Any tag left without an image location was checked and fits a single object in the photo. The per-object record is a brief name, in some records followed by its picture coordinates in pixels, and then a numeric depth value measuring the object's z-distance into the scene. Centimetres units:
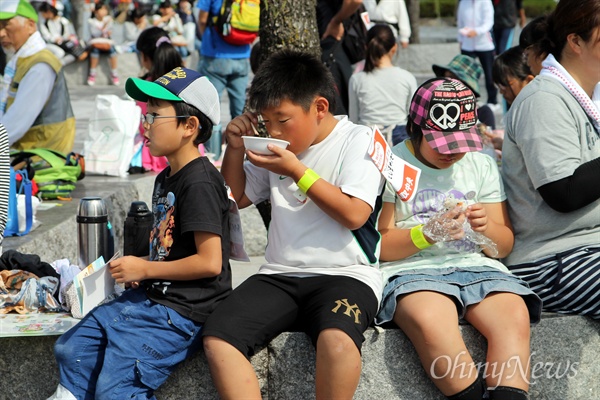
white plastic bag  696
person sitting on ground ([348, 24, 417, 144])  739
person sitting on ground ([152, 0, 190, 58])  1785
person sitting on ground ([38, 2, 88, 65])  1623
